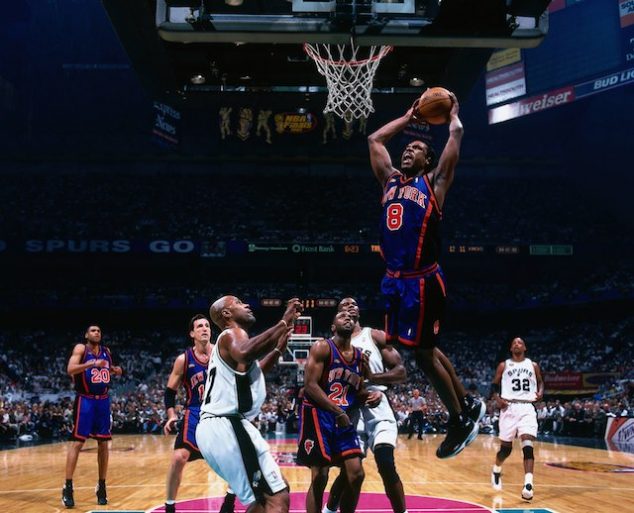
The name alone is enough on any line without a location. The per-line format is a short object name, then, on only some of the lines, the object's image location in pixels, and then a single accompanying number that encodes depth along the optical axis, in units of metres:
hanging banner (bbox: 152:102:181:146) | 30.67
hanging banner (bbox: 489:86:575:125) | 25.53
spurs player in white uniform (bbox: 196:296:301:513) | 4.59
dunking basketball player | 4.04
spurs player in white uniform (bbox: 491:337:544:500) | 9.55
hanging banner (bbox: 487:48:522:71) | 26.56
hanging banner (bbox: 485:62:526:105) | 26.59
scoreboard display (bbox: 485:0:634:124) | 23.62
